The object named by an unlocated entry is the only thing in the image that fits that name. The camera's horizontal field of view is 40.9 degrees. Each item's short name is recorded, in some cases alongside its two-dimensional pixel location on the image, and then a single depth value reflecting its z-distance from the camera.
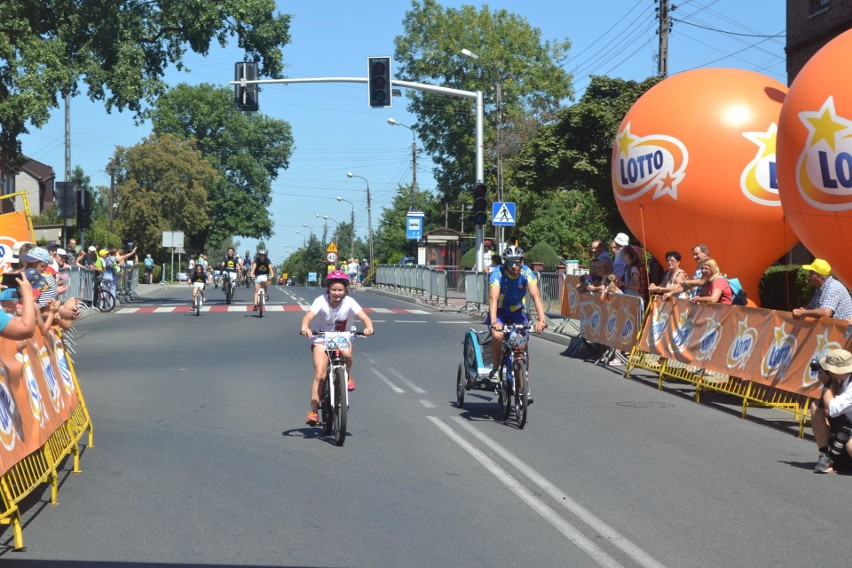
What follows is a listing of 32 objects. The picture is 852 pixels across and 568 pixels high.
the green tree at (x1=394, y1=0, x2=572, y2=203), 65.25
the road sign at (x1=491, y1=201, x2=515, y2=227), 30.78
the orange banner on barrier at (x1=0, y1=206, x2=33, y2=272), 13.86
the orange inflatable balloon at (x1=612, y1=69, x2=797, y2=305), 18.72
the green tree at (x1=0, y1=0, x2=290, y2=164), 30.34
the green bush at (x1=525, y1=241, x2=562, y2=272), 50.62
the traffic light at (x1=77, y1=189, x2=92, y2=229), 29.19
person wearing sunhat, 9.41
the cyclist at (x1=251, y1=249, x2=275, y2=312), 29.52
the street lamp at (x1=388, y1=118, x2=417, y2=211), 69.72
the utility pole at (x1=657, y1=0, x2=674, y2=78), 32.03
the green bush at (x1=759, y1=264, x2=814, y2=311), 19.84
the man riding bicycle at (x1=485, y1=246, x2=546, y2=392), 12.05
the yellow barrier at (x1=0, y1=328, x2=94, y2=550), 6.59
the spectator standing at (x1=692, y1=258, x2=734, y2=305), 15.50
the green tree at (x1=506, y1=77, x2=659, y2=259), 33.06
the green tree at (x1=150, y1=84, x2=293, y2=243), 89.56
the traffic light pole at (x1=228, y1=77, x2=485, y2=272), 26.61
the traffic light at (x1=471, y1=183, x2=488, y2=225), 29.66
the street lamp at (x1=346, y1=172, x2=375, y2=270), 86.70
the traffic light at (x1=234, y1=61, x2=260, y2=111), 25.69
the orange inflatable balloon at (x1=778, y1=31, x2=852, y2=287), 13.57
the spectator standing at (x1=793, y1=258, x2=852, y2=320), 12.09
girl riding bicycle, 10.54
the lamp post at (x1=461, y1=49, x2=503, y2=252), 38.59
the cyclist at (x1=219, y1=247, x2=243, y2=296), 33.94
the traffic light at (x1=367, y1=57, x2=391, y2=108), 25.70
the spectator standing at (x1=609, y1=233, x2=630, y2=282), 19.98
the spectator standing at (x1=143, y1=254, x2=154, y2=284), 62.44
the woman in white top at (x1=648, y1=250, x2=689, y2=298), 17.06
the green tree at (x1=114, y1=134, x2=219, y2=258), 80.62
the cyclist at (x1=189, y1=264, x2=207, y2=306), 30.38
